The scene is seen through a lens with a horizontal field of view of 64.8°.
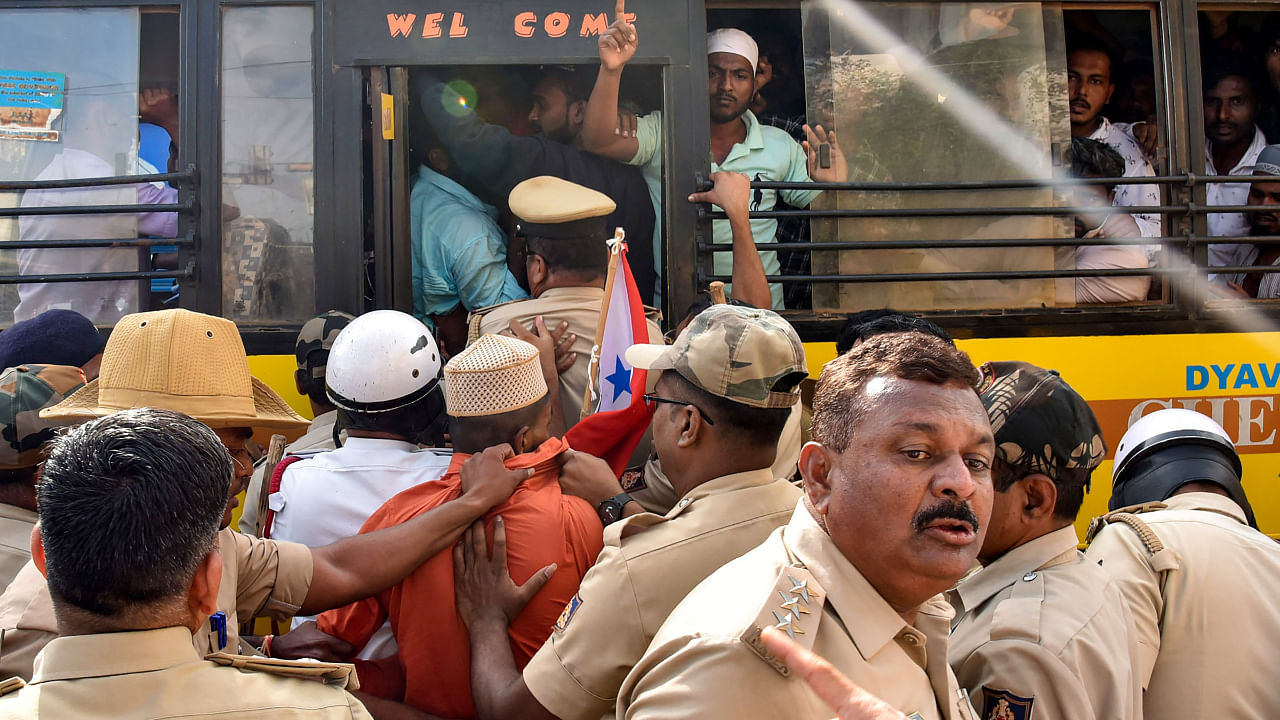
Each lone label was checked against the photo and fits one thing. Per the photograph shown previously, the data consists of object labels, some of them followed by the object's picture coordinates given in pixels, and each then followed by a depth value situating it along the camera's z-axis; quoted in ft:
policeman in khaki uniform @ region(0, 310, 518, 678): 6.27
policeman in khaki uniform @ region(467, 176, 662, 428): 12.25
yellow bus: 12.80
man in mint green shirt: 13.67
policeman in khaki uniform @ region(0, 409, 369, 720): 4.58
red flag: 11.29
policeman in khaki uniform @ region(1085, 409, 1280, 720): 7.30
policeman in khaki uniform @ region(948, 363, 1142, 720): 6.06
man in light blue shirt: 14.30
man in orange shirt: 7.71
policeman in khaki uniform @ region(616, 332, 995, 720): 4.77
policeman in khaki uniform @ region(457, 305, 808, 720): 6.27
